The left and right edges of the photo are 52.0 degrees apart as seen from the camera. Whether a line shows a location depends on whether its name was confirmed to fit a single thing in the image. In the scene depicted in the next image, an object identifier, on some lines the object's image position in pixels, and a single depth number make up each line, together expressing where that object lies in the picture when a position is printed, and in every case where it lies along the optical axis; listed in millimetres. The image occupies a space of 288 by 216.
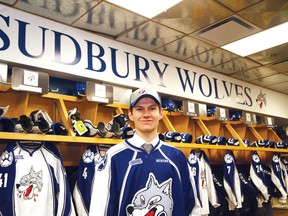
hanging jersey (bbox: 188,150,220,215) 3289
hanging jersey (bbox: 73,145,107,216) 2344
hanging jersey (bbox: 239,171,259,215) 4012
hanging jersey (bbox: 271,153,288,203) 4434
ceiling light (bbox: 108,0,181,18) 2594
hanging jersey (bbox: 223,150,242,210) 3673
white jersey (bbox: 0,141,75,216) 1976
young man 1456
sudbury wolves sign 2518
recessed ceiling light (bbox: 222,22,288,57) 3351
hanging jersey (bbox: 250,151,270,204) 4117
